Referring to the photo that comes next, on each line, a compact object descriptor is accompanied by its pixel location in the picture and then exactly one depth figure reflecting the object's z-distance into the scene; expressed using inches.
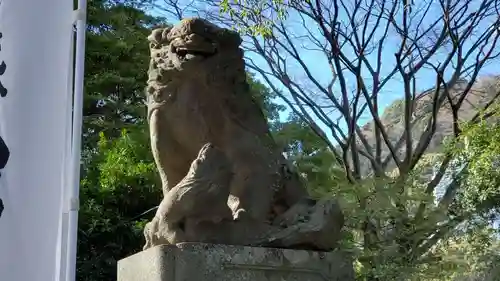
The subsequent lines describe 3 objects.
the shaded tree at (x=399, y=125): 341.4
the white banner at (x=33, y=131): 91.0
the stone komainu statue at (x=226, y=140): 126.6
